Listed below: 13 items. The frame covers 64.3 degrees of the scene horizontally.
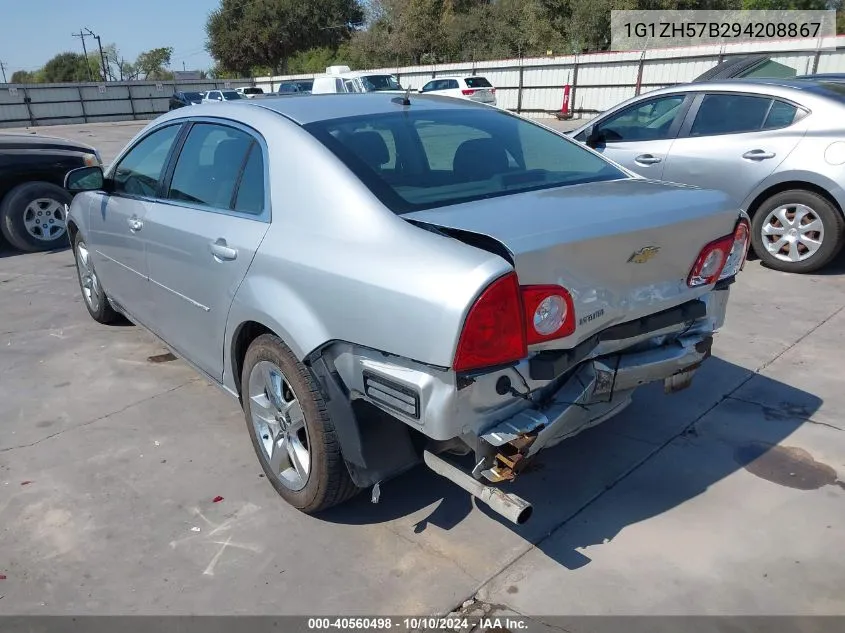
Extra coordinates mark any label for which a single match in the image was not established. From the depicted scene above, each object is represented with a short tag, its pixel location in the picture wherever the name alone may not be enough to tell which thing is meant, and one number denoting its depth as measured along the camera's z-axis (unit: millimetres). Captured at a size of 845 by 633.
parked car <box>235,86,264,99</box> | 29928
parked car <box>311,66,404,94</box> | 25203
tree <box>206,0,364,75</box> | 52469
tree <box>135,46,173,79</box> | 104250
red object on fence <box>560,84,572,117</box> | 25047
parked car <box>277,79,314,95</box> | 31219
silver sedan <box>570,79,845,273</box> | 5789
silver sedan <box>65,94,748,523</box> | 2201
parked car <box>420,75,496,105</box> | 23953
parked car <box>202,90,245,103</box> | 26381
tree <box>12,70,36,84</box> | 118469
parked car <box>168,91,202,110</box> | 30453
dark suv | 7574
